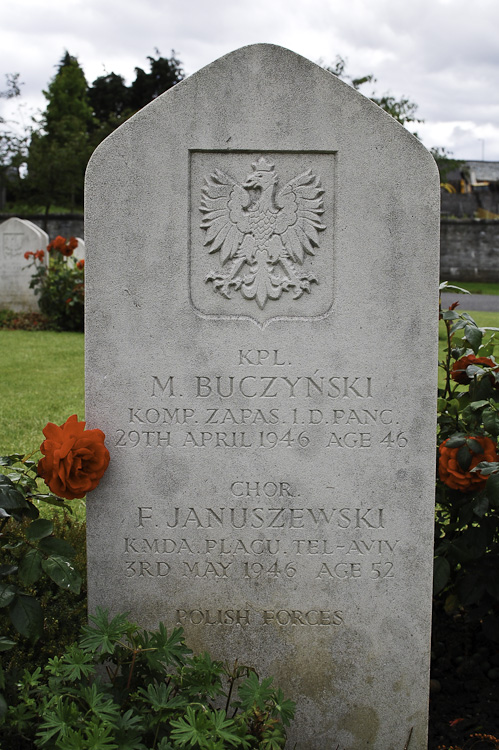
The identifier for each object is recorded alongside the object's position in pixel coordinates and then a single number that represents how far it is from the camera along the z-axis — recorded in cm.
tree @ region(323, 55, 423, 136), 2216
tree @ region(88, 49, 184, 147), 3916
